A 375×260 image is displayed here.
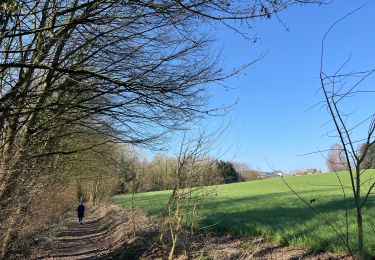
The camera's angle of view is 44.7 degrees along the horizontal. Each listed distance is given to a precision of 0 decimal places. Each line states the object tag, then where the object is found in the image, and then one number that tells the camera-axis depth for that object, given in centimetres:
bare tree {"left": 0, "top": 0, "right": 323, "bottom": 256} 692
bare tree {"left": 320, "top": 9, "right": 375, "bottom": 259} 269
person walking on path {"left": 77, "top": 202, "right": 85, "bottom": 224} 3483
